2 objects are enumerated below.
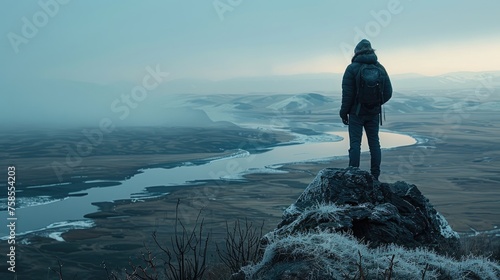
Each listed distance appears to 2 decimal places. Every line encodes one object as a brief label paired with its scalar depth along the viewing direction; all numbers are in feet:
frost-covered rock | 12.08
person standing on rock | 24.45
